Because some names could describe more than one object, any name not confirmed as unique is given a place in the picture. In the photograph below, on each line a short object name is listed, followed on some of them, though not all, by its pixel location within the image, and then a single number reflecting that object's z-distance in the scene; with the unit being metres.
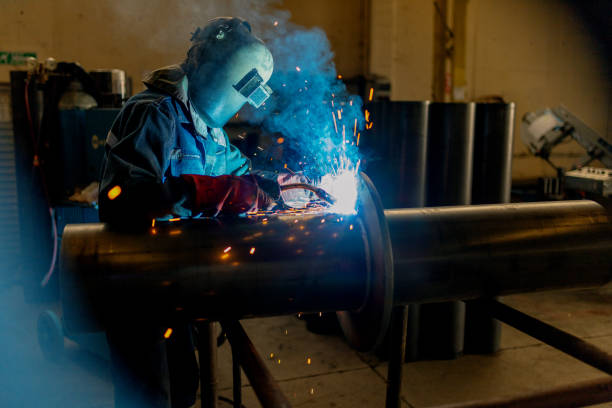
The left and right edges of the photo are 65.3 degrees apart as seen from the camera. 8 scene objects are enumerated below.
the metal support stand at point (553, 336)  1.21
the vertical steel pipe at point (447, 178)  3.00
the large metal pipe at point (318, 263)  1.16
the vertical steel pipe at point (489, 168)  3.08
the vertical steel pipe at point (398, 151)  2.96
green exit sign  4.99
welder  1.40
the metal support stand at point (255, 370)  0.92
